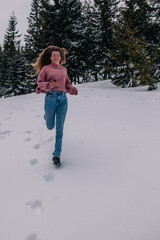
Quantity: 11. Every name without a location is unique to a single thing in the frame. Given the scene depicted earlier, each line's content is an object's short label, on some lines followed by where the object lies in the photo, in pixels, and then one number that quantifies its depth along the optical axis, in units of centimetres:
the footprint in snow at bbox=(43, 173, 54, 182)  289
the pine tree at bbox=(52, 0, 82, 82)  1844
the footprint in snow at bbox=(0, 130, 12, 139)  492
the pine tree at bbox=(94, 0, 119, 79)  2400
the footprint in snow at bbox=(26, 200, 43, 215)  223
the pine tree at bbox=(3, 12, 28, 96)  2833
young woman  315
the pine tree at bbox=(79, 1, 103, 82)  2382
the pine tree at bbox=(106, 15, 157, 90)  1181
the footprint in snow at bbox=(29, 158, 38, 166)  344
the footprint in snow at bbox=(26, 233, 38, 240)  188
